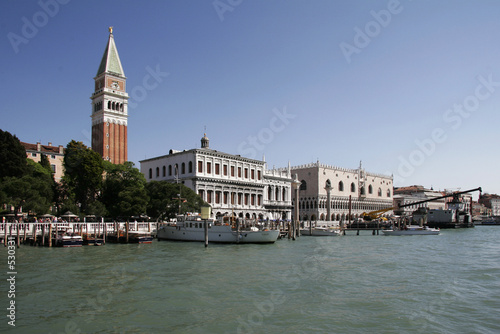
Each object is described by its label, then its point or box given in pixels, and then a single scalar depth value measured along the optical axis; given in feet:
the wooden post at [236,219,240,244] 107.97
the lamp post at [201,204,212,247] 104.27
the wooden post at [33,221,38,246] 104.56
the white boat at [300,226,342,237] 155.53
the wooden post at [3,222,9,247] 95.89
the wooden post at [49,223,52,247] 96.12
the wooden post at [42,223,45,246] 97.79
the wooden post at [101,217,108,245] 106.73
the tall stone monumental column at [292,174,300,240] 145.65
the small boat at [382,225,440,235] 158.61
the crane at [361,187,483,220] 232.78
